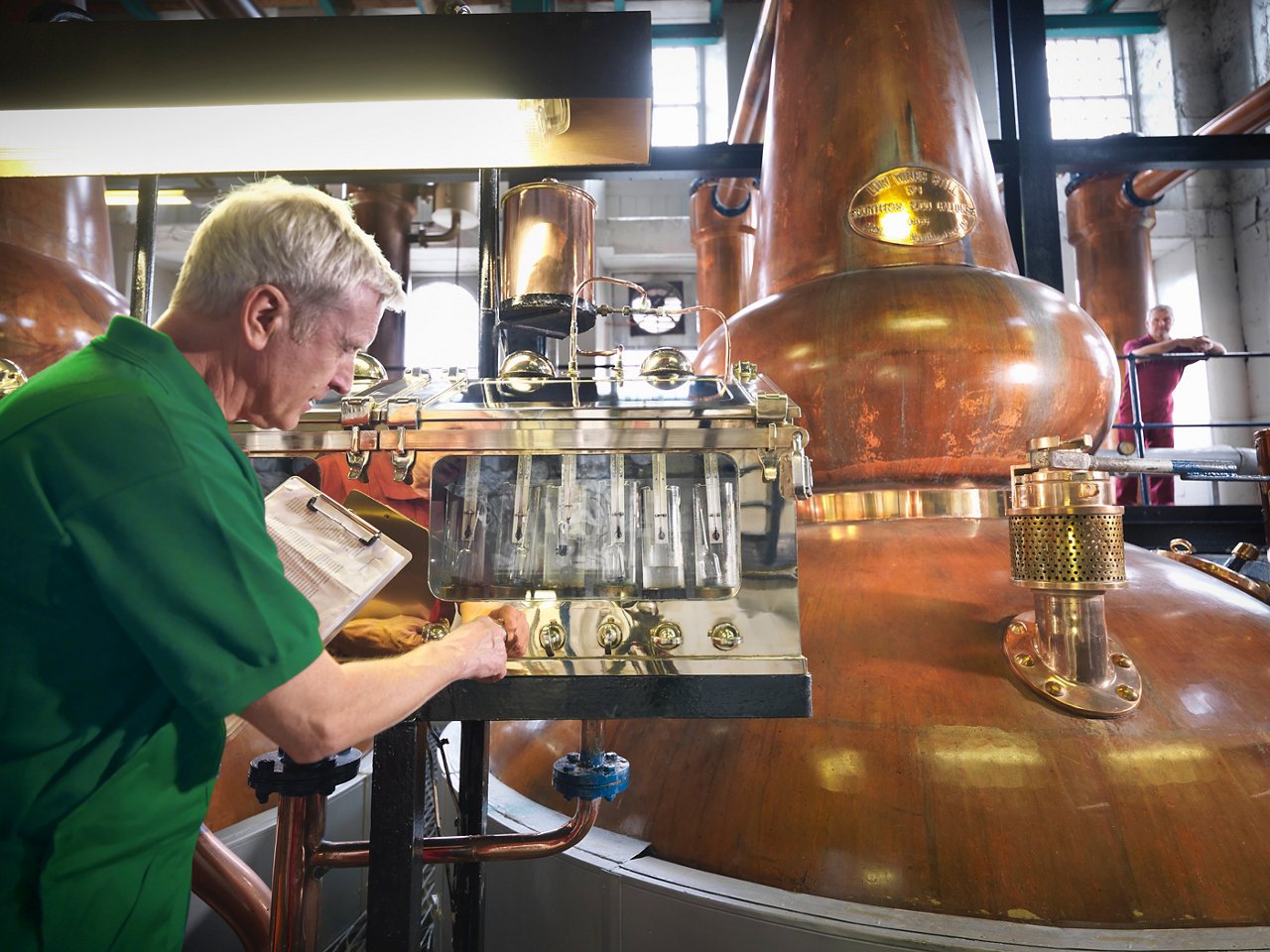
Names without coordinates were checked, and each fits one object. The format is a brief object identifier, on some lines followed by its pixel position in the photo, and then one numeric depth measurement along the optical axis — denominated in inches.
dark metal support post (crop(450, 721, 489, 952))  50.3
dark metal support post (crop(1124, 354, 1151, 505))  147.0
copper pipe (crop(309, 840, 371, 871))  41.6
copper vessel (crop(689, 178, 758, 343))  191.6
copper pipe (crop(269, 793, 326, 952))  41.8
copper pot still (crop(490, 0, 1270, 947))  47.6
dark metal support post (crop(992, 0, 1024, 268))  111.0
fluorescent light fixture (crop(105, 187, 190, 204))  101.1
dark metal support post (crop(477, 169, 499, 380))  68.1
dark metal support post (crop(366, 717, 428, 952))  34.9
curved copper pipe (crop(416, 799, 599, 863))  42.3
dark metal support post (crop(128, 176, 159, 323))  72.6
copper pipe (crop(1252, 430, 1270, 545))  80.3
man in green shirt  22.9
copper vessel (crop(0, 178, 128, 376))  93.0
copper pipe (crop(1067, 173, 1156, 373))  226.1
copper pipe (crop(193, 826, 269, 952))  49.0
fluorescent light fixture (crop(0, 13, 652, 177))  47.8
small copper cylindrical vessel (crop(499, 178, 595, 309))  63.8
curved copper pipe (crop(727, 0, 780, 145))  111.1
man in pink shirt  200.2
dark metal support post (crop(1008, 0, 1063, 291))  107.0
